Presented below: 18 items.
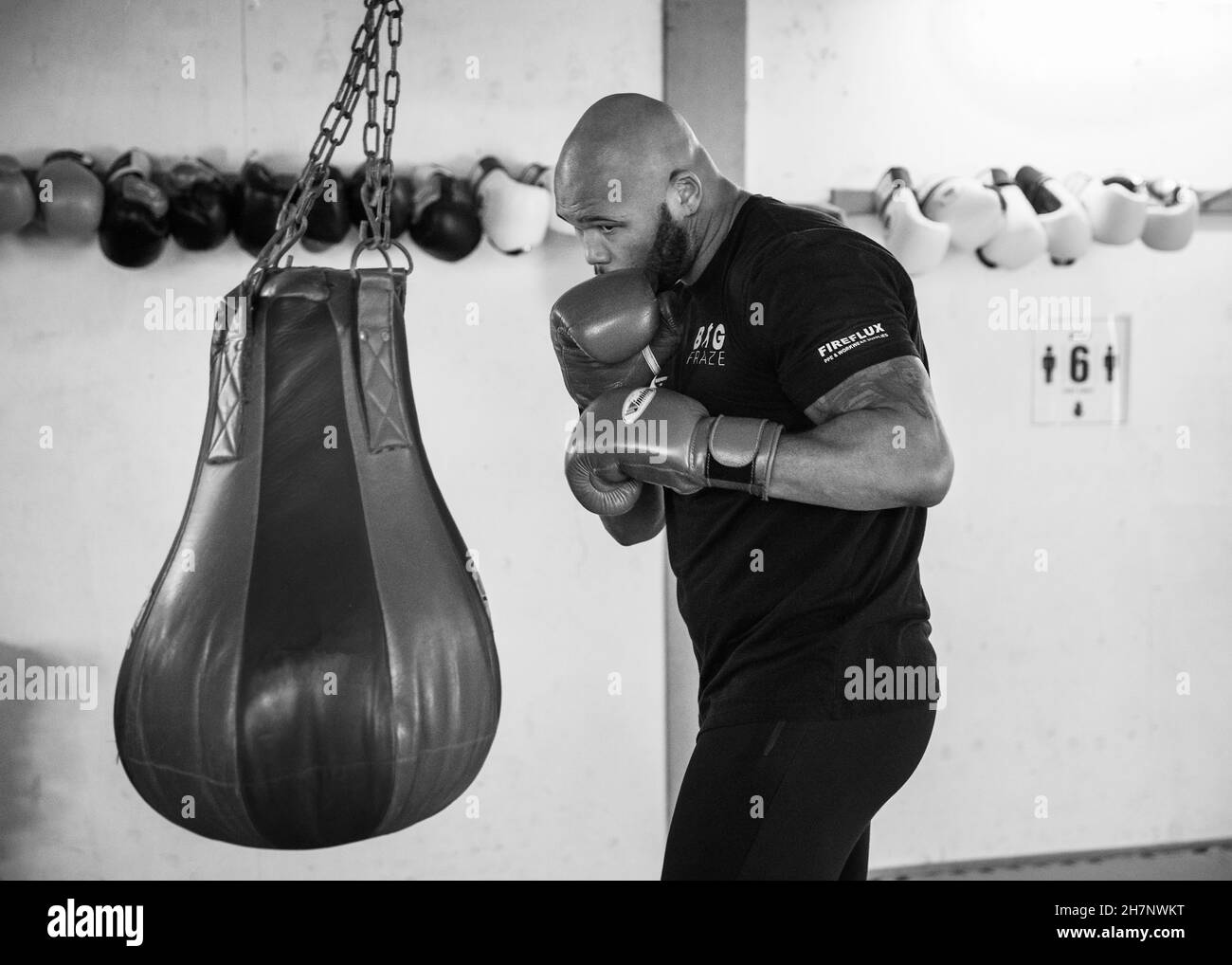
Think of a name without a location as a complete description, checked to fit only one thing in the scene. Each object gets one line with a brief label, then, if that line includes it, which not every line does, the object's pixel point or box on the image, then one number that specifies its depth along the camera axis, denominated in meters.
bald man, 1.24
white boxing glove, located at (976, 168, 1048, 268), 2.68
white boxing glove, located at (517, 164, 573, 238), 2.49
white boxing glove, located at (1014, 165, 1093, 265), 2.69
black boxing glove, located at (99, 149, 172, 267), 2.25
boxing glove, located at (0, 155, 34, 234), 2.22
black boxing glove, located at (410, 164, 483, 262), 2.39
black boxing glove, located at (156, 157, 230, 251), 2.29
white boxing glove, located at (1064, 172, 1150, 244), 2.70
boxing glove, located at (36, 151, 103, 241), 2.23
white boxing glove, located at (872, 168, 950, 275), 2.62
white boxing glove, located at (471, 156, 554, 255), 2.42
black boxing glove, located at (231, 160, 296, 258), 2.30
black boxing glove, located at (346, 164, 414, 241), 2.33
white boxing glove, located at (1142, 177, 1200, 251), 2.75
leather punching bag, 1.21
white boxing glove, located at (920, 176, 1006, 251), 2.63
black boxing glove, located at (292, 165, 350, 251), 2.33
